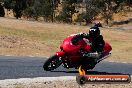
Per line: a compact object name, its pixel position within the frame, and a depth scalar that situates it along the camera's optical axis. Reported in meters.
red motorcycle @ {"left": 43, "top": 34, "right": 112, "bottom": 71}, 13.80
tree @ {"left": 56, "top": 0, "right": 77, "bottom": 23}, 72.38
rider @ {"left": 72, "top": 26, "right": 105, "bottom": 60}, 13.76
